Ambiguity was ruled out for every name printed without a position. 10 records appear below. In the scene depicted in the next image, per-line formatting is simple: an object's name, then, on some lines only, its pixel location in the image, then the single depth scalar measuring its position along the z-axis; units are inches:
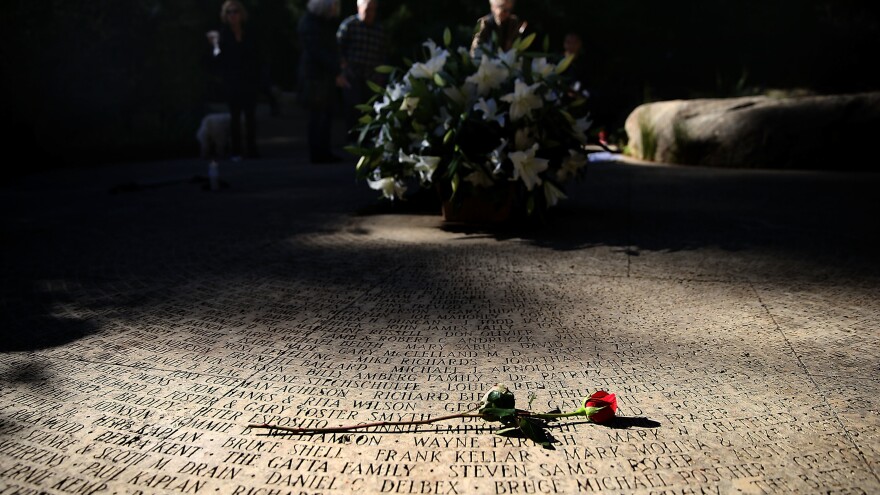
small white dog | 431.2
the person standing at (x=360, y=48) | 370.3
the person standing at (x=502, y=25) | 264.8
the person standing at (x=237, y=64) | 402.0
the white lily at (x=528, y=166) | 173.5
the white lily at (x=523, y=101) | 173.9
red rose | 83.7
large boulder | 297.0
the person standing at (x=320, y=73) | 358.0
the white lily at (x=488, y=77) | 178.9
